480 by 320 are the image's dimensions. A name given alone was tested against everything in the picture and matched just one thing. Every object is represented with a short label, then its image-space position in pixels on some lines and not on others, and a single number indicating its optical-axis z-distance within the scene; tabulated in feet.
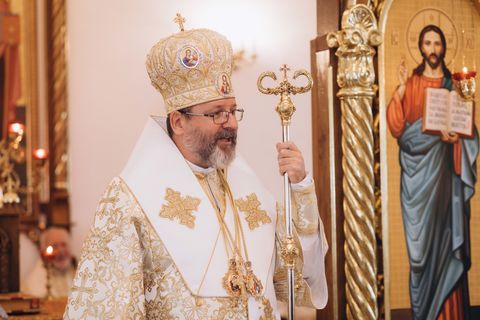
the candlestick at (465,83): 19.10
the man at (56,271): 27.96
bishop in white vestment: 13.16
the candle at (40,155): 23.73
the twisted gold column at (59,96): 29.68
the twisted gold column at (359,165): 18.13
